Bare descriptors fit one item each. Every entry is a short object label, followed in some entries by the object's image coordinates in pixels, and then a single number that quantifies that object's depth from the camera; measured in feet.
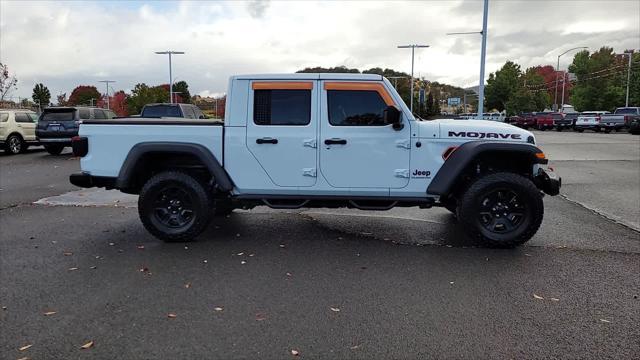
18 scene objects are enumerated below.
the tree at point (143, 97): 224.53
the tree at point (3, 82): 117.44
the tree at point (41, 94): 319.37
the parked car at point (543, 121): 140.26
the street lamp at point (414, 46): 125.78
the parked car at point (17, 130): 60.18
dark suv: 58.03
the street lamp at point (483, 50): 72.69
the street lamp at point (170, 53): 163.63
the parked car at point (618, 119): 108.73
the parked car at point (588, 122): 116.88
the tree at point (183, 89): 337.93
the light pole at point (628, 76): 154.08
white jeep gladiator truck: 18.29
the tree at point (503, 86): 255.29
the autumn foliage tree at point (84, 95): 338.34
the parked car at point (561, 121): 133.69
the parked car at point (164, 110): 64.95
